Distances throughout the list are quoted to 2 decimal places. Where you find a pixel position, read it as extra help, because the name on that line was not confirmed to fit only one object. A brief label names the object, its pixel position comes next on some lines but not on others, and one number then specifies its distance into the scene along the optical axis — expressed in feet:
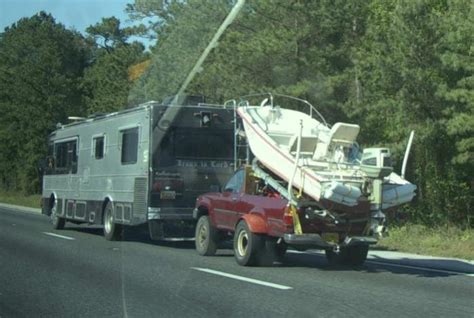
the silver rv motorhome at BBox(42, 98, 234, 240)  53.67
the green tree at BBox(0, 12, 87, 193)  167.12
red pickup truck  41.09
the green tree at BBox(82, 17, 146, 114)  133.18
